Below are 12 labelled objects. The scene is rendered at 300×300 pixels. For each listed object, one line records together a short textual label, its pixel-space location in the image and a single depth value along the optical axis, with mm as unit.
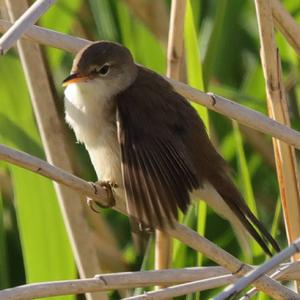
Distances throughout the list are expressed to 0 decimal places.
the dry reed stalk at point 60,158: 5652
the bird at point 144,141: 5422
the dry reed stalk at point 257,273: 3758
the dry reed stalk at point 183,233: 4547
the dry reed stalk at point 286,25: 5613
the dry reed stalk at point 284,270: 4770
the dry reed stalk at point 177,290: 4434
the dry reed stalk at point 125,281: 4320
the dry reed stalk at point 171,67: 5836
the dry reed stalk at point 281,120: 5441
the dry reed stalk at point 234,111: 5074
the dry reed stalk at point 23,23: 4426
